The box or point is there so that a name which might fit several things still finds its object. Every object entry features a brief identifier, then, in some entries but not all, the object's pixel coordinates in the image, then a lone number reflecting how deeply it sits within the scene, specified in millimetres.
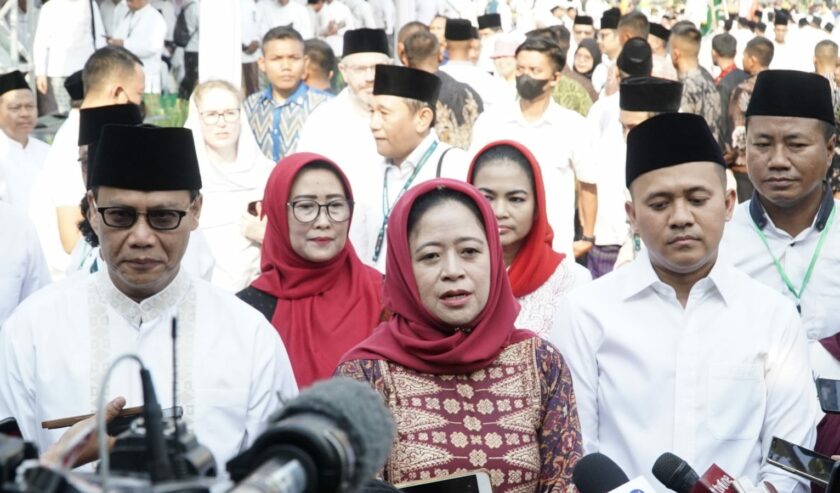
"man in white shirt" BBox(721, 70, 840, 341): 4539
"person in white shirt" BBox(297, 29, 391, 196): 7477
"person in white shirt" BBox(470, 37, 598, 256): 8148
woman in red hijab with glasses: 4961
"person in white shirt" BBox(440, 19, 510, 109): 10898
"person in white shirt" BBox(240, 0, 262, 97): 14594
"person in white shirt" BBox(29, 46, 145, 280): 6523
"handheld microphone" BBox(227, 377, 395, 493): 1442
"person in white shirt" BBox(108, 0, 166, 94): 14617
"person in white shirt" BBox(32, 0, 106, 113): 13062
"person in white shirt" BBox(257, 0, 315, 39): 15607
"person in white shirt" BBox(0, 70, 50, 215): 8406
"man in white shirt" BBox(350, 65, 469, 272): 6258
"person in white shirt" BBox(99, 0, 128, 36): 14469
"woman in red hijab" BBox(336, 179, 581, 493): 3229
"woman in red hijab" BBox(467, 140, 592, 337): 4871
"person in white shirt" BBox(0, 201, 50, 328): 5195
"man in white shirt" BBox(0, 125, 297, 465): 3633
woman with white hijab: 6582
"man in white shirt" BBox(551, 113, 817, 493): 3576
